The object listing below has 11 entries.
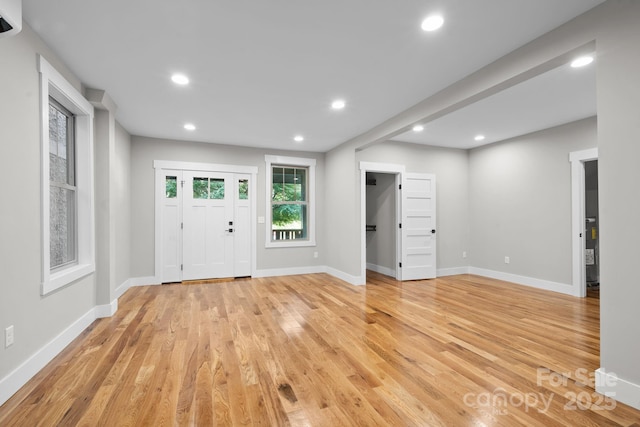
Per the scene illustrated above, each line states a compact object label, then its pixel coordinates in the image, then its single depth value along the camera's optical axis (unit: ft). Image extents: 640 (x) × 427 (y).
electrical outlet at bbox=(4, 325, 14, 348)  6.26
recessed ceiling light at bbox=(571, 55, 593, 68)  8.63
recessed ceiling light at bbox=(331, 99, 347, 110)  11.75
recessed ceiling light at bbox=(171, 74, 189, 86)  9.63
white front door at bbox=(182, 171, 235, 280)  17.58
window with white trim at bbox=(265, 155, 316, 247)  19.70
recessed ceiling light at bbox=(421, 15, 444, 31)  6.81
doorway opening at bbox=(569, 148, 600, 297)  14.23
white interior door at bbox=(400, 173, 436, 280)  18.30
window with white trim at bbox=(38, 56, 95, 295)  7.89
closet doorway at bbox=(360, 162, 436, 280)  18.25
